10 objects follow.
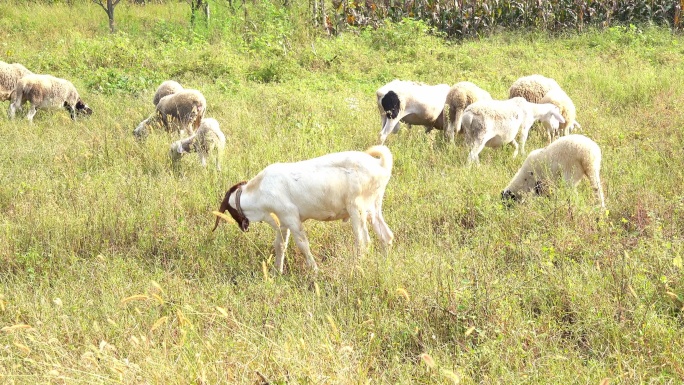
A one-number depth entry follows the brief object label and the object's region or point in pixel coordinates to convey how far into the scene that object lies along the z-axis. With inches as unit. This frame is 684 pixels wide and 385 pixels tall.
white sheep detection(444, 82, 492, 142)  782.5
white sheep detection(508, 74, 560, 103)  845.8
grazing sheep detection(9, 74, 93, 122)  957.2
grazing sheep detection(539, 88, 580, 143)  752.5
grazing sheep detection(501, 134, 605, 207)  549.3
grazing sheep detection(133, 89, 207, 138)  839.1
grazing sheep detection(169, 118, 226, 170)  713.6
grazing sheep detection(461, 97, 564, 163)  692.7
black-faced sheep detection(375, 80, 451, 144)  778.8
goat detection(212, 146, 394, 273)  457.7
